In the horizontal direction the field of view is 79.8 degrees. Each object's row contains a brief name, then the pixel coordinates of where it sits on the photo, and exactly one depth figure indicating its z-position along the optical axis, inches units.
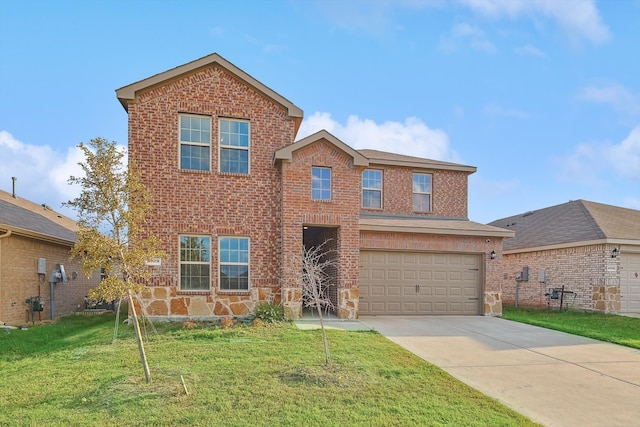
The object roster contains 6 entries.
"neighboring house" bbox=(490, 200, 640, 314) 592.4
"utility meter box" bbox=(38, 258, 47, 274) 507.5
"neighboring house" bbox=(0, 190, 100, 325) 449.7
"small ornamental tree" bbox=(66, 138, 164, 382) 227.5
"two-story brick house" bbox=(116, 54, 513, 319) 435.2
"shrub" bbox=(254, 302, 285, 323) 421.7
